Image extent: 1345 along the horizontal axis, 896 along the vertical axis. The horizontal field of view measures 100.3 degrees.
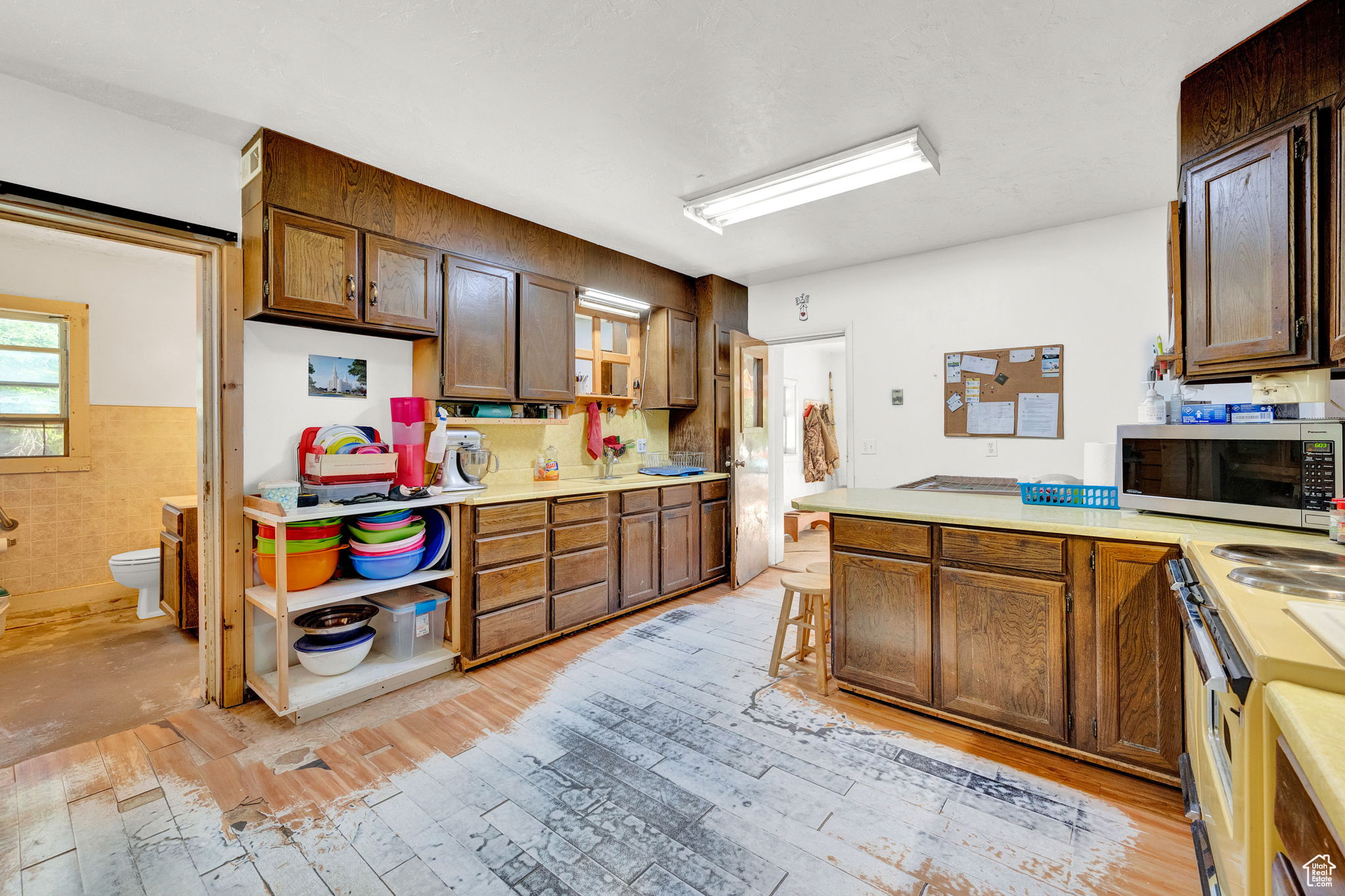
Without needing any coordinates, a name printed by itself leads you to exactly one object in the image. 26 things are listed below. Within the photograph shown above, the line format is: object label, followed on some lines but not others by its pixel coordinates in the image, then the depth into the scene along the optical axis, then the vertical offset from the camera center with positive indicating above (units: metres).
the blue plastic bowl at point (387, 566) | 2.72 -0.58
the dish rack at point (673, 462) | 4.58 -0.15
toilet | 3.63 -0.80
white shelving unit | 2.42 -0.98
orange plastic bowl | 2.54 -0.55
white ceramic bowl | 2.61 -1.00
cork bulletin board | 3.63 +0.34
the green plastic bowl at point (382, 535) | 2.73 -0.43
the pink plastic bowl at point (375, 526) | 2.74 -0.38
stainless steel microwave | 1.83 -0.11
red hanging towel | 4.30 +0.09
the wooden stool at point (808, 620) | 2.70 -0.91
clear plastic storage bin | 2.91 -0.92
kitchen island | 1.94 -0.68
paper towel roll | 2.71 -0.10
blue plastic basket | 2.44 -0.23
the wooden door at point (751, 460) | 4.56 -0.13
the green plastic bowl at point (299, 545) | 2.53 -0.44
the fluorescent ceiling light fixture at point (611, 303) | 4.09 +1.10
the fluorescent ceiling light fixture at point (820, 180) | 2.53 +1.33
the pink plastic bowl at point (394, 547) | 2.72 -0.49
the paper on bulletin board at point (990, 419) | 3.79 +0.17
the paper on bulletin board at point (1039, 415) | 3.63 +0.18
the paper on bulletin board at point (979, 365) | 3.84 +0.54
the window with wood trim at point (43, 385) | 3.64 +0.44
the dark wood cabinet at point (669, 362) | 4.53 +0.69
